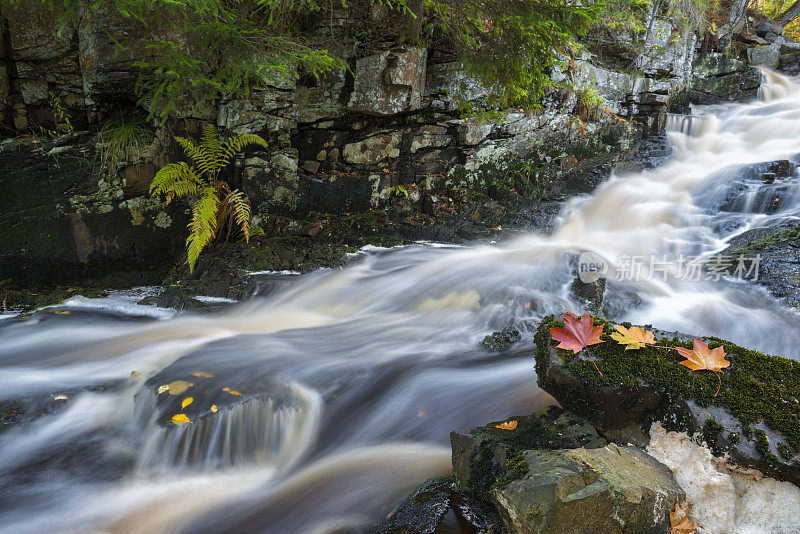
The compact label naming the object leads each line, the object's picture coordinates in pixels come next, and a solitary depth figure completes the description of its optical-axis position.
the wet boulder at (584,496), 1.50
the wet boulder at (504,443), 1.90
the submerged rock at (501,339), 3.91
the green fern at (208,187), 5.30
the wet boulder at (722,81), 10.17
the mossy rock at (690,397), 1.72
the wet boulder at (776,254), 4.14
